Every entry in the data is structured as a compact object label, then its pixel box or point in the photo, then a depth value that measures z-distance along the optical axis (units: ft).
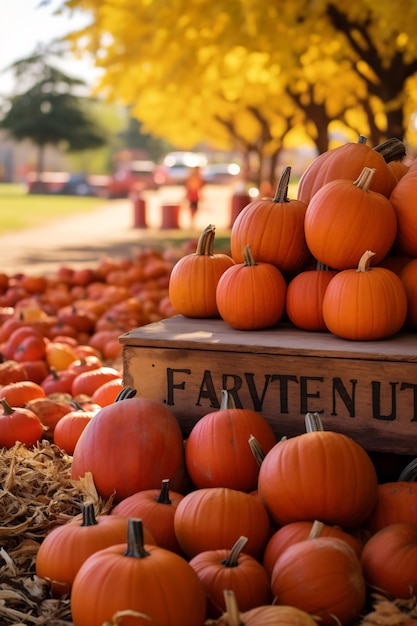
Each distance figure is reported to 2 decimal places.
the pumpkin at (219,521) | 8.02
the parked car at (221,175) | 182.70
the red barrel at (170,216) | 74.90
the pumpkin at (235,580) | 7.10
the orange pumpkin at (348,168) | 11.30
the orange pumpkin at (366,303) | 9.93
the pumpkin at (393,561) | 7.42
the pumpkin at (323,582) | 7.00
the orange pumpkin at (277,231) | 11.16
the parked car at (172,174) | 174.40
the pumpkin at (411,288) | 10.51
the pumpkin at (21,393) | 13.70
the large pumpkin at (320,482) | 8.17
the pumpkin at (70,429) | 11.70
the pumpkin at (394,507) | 8.52
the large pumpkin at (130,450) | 9.36
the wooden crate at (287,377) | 9.53
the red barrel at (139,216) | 77.36
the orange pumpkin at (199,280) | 11.68
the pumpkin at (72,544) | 7.72
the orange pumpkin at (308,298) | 10.68
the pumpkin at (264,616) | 6.23
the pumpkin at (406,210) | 10.70
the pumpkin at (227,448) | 9.21
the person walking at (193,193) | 79.88
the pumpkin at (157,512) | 8.39
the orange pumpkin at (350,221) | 10.37
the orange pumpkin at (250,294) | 10.71
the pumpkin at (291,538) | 7.84
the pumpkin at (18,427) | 12.02
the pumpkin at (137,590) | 6.70
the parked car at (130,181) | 150.10
